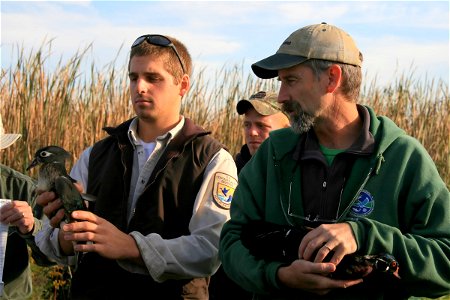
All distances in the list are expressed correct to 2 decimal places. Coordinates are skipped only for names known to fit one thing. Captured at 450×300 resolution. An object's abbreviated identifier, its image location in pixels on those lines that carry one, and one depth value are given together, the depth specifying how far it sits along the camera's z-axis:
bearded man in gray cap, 3.03
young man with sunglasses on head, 3.80
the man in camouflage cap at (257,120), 5.32
